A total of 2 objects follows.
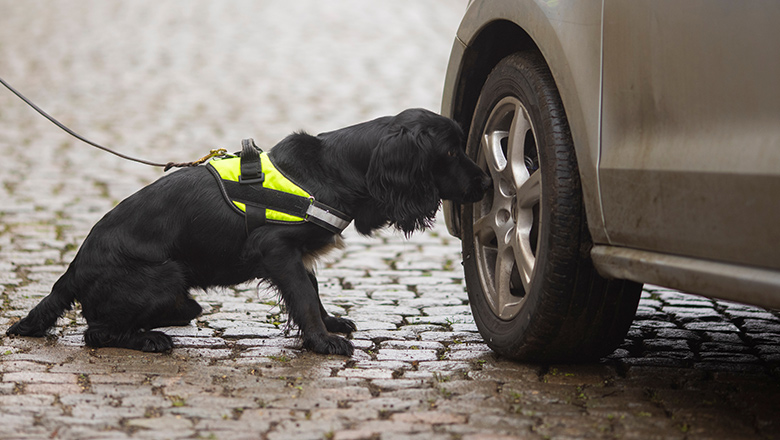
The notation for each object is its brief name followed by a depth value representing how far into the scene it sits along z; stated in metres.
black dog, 7.80
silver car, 4.85
